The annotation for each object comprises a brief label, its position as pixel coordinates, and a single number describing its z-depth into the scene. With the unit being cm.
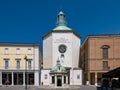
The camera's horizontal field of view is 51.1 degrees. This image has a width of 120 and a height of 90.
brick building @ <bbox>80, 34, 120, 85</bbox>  2999
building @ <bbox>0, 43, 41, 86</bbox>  3198
